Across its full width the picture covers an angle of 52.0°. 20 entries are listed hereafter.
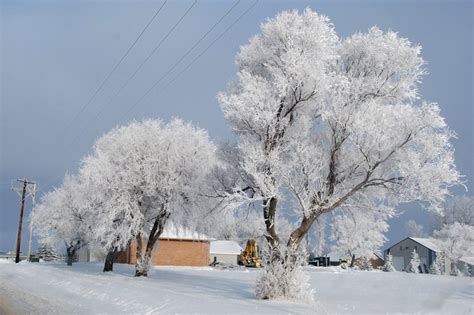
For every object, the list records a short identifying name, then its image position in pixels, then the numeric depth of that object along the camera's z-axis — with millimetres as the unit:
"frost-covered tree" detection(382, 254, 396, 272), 68375
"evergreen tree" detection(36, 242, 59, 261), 76938
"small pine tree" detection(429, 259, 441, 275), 59838
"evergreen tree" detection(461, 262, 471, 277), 59012
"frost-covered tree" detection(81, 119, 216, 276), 31297
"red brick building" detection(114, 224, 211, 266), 61469
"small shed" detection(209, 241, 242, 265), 80062
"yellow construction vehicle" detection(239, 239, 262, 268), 67500
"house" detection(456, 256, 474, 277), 62841
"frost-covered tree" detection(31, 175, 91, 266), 49156
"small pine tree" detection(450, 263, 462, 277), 59644
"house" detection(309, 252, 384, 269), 85750
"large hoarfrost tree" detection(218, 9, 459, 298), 19828
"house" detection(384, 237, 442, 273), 80438
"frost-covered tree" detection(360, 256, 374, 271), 76050
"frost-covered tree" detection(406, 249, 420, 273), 72250
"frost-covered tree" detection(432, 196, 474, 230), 83250
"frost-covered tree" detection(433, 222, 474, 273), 66250
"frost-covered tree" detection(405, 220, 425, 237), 103938
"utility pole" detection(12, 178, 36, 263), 57028
